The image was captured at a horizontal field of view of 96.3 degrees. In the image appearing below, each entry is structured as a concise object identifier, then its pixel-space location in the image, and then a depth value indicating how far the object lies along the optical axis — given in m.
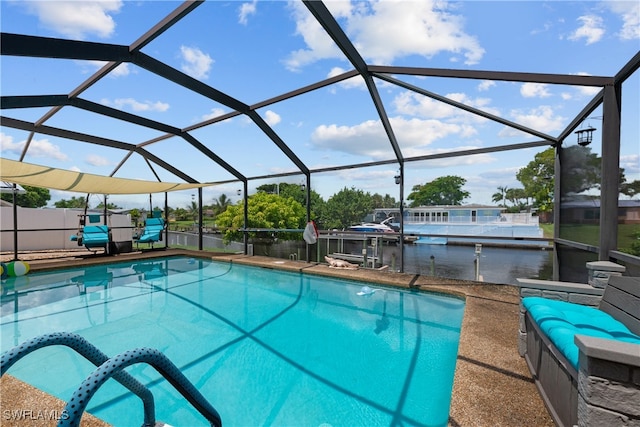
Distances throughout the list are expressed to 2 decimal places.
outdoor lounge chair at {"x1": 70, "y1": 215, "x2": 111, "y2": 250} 7.66
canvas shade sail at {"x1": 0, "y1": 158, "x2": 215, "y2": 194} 5.35
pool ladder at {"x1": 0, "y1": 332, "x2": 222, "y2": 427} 0.74
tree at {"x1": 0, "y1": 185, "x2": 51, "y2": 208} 27.89
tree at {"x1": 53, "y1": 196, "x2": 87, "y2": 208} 39.98
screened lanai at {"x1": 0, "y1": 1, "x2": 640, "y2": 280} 3.00
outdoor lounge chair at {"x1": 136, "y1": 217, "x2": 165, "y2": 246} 8.87
